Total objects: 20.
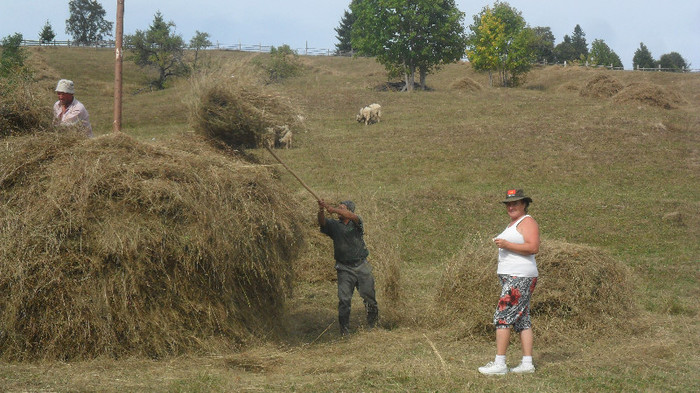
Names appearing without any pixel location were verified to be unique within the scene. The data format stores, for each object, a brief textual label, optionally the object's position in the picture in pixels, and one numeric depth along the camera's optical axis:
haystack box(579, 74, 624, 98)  33.81
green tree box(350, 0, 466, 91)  47.97
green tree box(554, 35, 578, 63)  81.25
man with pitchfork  8.49
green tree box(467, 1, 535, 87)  54.97
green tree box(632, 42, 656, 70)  80.31
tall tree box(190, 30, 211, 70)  54.66
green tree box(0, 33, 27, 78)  30.21
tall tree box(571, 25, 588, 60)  84.61
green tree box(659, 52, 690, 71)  78.31
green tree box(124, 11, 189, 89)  50.94
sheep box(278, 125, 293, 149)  22.50
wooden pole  9.34
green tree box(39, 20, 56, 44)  68.81
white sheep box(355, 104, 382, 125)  28.19
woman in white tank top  6.07
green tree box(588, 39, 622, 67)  80.56
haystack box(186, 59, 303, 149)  8.07
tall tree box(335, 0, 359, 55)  88.00
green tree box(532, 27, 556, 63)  77.50
